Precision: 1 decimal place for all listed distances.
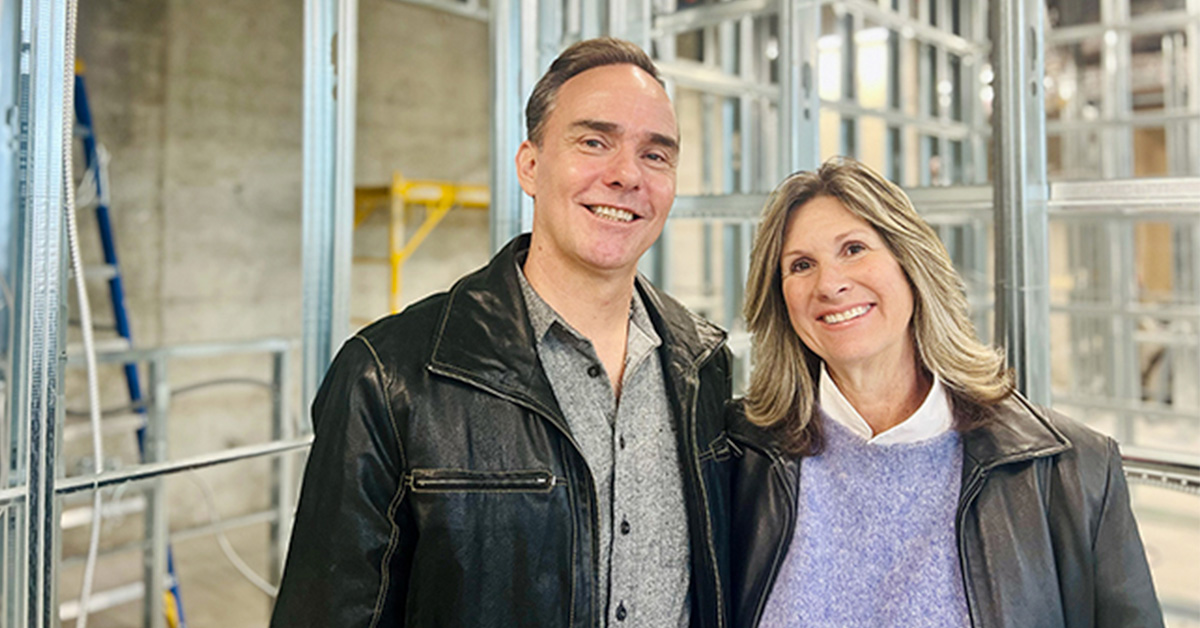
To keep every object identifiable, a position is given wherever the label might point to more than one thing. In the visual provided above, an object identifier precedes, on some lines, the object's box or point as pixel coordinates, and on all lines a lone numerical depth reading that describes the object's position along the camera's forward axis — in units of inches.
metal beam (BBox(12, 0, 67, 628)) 58.1
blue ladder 154.7
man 50.4
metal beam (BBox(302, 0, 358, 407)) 82.1
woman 49.2
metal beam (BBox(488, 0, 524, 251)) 90.4
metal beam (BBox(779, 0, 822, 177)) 86.4
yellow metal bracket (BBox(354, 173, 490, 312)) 209.6
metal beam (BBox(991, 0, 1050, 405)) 67.9
